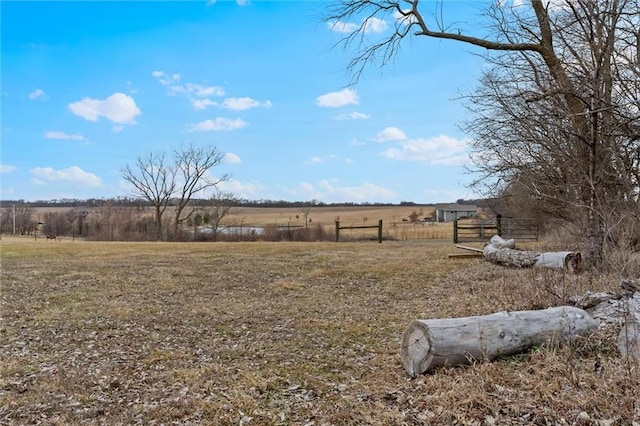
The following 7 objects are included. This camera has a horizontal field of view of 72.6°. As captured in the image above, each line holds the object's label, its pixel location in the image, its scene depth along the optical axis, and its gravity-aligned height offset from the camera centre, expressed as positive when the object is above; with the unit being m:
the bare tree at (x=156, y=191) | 40.28 +2.60
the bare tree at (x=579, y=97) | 7.68 +2.34
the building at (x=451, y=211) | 64.31 +1.20
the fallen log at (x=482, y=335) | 4.13 -1.15
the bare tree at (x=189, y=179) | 40.34 +3.75
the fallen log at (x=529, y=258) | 9.50 -0.98
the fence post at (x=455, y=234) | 23.05 -0.80
